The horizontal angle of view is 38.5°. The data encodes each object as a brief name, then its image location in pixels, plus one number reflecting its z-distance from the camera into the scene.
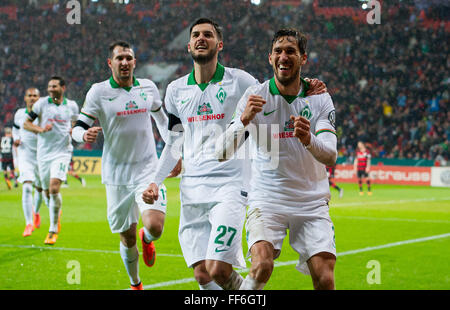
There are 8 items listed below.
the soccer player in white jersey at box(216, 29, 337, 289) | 4.37
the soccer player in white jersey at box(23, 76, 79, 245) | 9.90
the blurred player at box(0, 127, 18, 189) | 20.69
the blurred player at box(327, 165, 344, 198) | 18.83
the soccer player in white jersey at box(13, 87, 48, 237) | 10.54
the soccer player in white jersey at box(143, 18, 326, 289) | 4.80
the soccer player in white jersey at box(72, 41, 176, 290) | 6.48
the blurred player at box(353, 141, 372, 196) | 20.99
